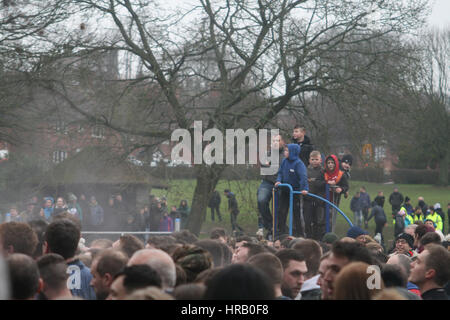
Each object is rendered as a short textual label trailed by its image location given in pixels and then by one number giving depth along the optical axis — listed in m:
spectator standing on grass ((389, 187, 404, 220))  27.48
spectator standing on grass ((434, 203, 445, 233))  22.43
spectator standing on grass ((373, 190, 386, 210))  25.62
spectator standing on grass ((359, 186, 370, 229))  25.20
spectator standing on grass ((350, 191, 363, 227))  25.02
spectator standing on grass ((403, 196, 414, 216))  22.73
